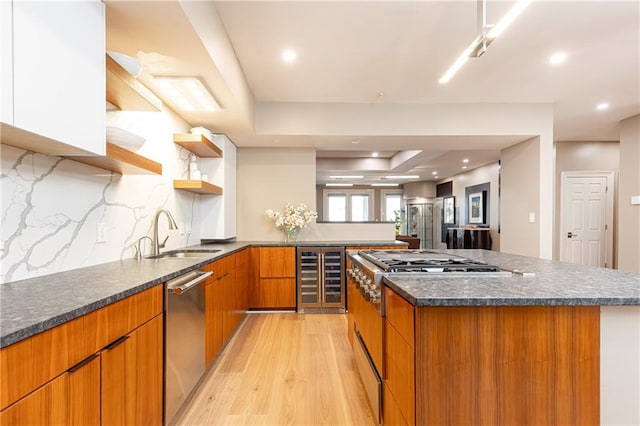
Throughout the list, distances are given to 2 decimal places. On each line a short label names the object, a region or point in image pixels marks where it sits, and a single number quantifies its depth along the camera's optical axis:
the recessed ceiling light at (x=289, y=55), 2.58
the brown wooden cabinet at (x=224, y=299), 2.23
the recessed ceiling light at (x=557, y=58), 2.66
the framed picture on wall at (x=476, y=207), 7.65
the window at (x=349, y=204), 11.10
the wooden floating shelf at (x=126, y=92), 1.54
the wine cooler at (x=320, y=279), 3.81
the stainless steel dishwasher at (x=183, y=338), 1.60
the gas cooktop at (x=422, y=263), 1.51
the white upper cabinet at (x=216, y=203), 3.66
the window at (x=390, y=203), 11.10
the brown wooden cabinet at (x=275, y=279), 3.77
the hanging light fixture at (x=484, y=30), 1.57
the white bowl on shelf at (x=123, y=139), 1.61
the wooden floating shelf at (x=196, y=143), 2.91
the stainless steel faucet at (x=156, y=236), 2.41
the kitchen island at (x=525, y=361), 1.06
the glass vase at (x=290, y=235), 4.18
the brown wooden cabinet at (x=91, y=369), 0.79
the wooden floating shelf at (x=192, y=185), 2.90
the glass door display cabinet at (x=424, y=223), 10.23
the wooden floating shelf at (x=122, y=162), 1.53
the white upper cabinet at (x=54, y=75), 0.99
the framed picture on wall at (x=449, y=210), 9.05
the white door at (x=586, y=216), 5.59
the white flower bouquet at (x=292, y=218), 4.11
